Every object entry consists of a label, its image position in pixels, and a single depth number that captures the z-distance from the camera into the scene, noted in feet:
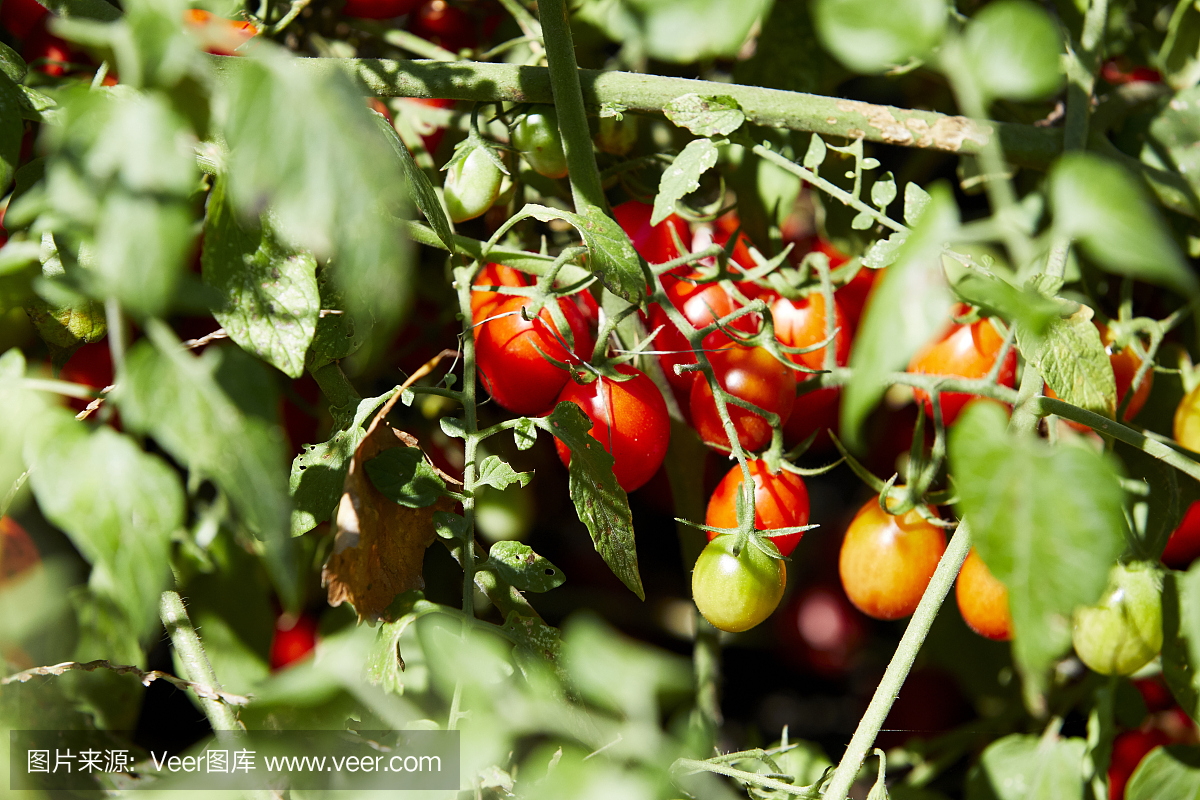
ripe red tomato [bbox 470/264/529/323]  2.92
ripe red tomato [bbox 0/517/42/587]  2.98
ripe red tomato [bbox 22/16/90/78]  3.13
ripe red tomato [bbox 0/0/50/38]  3.15
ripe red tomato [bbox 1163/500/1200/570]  3.11
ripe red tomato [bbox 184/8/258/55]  2.88
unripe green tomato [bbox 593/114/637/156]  2.98
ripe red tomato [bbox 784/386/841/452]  3.01
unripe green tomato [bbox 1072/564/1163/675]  2.90
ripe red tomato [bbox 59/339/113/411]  2.99
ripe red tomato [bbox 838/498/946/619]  2.95
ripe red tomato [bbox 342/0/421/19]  3.17
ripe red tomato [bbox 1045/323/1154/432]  3.01
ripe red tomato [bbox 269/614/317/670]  3.28
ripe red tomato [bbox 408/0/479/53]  3.25
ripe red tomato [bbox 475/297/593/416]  2.89
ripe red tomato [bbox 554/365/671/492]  2.89
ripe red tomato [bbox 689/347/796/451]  2.90
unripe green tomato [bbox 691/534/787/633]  2.81
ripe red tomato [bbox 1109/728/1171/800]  3.24
